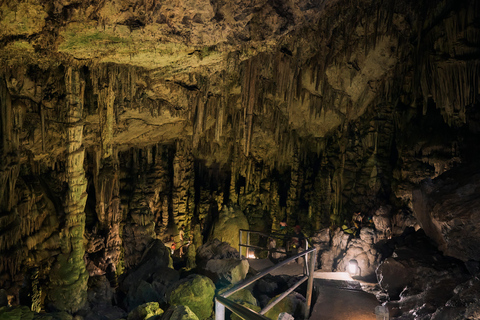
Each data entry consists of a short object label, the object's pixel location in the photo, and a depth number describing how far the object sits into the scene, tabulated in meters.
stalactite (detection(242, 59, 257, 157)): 7.69
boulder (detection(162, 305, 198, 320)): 3.24
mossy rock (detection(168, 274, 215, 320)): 4.01
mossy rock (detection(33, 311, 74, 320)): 4.22
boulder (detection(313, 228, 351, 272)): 10.18
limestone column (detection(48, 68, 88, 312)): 5.83
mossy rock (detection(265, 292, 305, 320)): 4.50
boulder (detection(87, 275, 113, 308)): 6.27
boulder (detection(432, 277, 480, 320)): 3.77
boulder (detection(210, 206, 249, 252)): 12.98
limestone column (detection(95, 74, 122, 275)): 10.49
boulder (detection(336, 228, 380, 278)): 8.84
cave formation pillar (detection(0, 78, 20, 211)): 6.31
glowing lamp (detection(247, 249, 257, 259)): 12.31
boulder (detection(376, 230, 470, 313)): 4.85
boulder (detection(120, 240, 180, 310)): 5.44
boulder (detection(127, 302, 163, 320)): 3.90
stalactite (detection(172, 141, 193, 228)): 13.69
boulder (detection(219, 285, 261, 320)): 4.16
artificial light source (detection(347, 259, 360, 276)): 8.38
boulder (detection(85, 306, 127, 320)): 5.50
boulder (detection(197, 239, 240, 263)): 6.38
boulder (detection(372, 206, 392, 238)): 9.43
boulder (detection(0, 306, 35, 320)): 3.94
